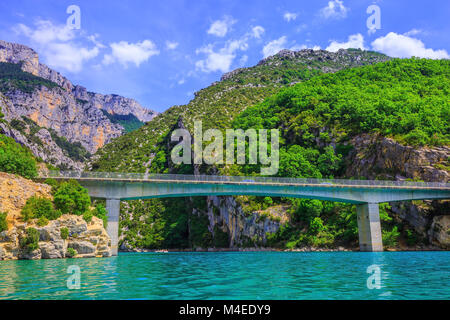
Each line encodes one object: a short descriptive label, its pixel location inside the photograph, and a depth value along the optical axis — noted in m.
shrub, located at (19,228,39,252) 32.69
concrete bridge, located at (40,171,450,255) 47.38
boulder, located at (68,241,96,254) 37.03
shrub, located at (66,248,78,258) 35.94
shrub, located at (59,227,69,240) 36.41
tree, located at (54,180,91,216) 39.19
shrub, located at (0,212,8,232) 32.09
